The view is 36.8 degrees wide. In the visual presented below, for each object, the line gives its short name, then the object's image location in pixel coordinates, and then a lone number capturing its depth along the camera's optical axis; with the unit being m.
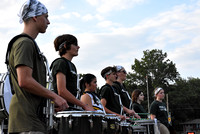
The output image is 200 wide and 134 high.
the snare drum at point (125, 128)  5.48
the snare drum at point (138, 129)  7.10
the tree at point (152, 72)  75.56
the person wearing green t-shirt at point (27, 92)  2.79
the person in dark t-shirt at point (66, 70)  4.08
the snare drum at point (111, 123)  4.52
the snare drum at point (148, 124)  7.23
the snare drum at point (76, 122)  3.76
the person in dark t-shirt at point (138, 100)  9.55
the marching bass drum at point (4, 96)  3.44
